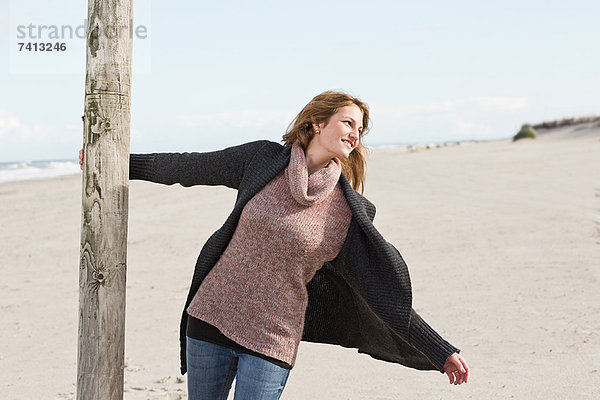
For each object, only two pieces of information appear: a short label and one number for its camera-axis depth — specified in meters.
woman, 2.97
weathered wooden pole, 3.11
